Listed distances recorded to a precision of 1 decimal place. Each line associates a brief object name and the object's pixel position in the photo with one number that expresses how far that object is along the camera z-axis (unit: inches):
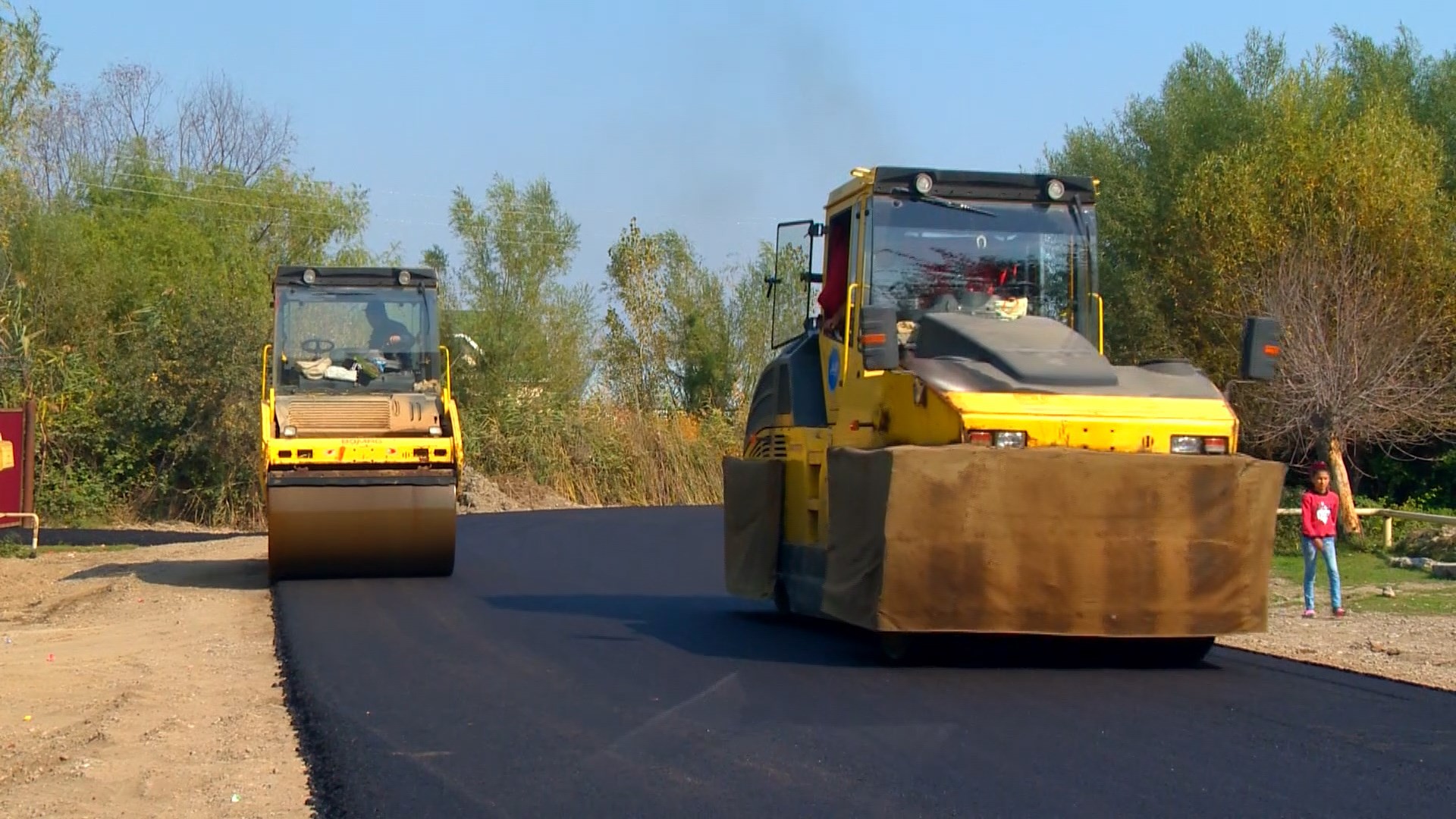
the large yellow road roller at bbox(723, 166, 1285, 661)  350.6
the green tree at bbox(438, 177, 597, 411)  1600.6
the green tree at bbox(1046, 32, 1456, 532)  949.8
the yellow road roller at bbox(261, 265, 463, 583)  602.5
